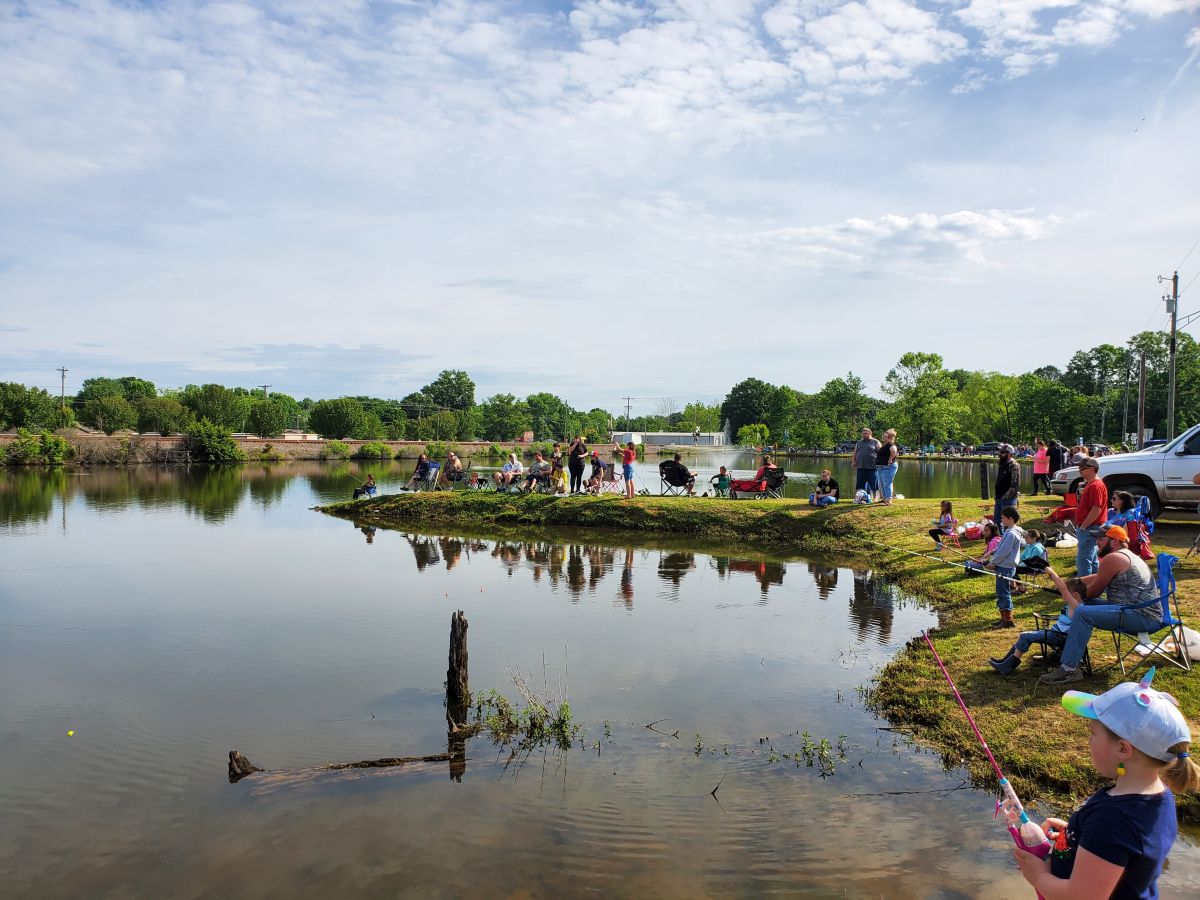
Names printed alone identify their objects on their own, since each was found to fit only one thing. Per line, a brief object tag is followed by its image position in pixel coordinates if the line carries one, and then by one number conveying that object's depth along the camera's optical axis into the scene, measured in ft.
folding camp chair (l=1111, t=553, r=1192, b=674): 24.79
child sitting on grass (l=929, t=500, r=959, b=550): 55.01
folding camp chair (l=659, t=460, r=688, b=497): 84.89
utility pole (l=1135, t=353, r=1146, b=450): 124.31
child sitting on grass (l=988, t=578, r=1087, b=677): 27.53
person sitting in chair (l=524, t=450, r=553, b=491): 89.20
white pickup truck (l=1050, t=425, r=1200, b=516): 49.55
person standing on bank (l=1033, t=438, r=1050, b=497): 75.31
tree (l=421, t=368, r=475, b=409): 513.45
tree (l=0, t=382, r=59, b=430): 253.03
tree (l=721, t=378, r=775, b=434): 456.45
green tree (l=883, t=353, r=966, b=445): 251.39
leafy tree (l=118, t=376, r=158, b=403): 503.20
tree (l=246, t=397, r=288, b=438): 303.48
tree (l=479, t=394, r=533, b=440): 448.65
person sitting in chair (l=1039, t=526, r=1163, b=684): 24.45
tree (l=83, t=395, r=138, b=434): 285.02
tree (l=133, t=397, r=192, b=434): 286.46
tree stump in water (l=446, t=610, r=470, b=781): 29.58
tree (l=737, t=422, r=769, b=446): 405.39
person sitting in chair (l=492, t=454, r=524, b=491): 90.33
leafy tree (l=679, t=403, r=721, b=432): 521.65
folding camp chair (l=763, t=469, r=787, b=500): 81.51
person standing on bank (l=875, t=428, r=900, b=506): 65.57
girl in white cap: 9.23
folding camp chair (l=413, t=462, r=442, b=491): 98.94
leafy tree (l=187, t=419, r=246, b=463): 250.88
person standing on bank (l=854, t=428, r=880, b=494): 68.49
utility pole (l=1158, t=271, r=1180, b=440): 100.47
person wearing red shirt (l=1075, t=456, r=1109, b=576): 33.42
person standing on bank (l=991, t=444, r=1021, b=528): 50.47
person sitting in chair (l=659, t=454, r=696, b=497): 84.60
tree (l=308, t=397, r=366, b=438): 333.83
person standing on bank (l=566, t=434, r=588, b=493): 83.08
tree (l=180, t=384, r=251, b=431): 298.76
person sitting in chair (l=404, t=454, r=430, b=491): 98.58
